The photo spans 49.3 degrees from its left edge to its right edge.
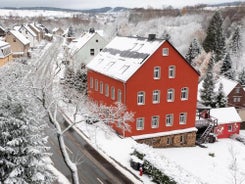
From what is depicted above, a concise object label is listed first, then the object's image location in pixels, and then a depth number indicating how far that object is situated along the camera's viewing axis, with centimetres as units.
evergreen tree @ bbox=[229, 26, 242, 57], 7377
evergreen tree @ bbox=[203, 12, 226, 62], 6930
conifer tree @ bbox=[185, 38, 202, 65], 6935
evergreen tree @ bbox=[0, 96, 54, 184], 1373
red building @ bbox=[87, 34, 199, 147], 2914
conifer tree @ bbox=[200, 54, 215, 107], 4351
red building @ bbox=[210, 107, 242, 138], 3683
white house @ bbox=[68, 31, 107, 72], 5422
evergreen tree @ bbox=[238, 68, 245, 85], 5450
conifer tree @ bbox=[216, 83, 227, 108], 4259
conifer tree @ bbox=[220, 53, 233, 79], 5989
